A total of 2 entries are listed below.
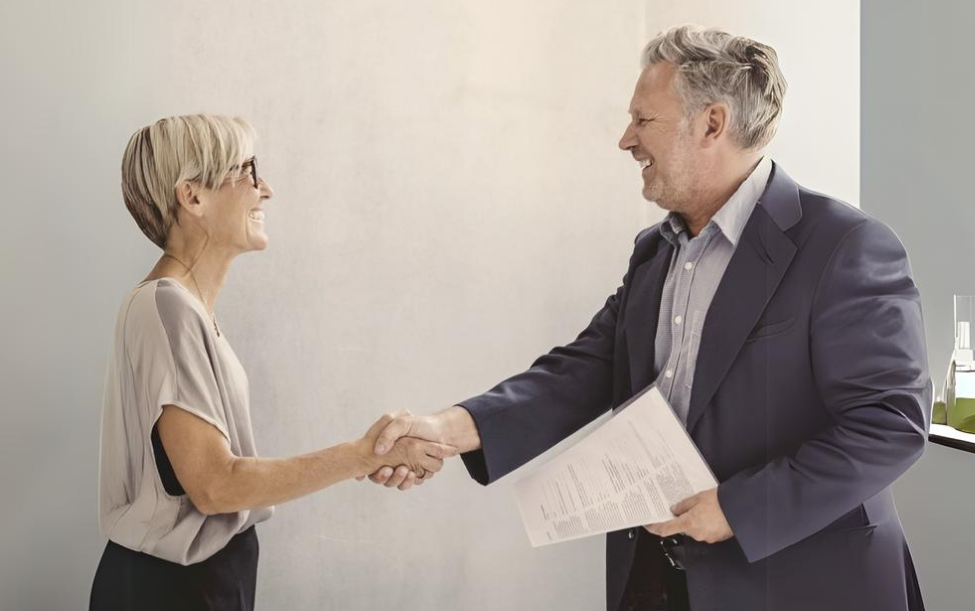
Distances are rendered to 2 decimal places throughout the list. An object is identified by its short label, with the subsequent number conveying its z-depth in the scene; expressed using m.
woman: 1.22
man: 0.99
